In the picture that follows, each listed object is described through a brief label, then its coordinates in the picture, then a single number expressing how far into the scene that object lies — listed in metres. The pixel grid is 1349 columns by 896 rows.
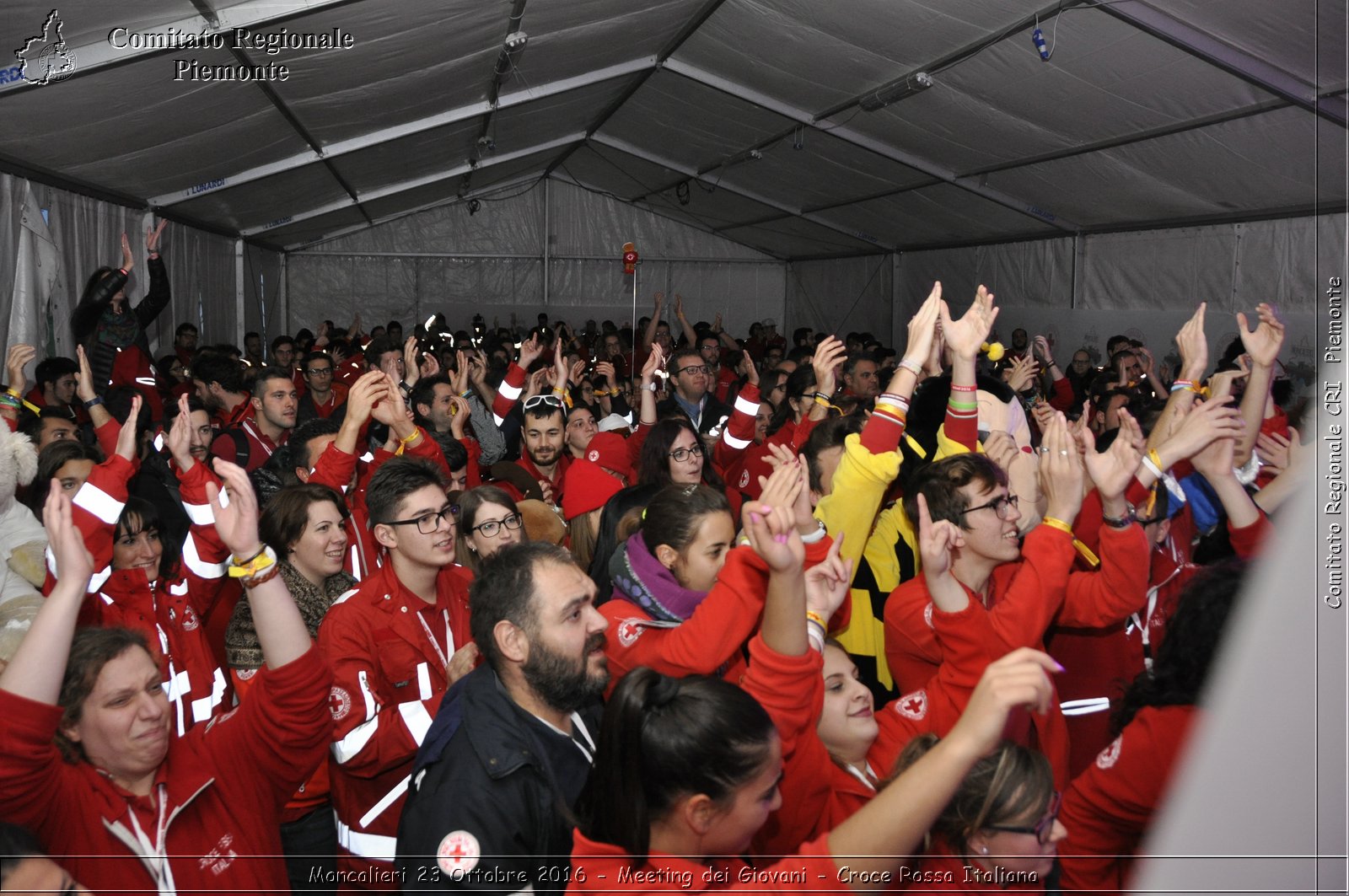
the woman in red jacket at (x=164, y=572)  2.83
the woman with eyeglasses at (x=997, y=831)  1.65
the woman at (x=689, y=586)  2.19
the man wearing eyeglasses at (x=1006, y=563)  2.41
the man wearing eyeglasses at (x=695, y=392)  6.42
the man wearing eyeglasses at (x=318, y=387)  7.47
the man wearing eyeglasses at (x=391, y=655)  2.48
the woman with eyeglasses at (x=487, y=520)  3.18
